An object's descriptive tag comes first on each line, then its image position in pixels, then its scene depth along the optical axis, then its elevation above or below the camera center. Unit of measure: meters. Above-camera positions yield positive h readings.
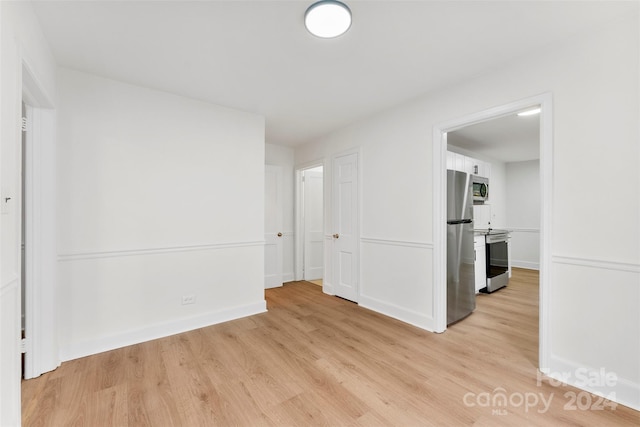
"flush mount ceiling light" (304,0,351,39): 1.66 +1.22
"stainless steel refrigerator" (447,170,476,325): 3.04 -0.40
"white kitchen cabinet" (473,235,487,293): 4.23 -0.75
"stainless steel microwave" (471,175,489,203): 4.80 +0.45
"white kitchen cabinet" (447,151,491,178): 4.15 +0.83
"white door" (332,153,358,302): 3.93 -0.19
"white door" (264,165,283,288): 4.74 -0.23
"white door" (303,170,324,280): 5.22 -0.21
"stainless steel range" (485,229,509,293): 4.43 -0.76
